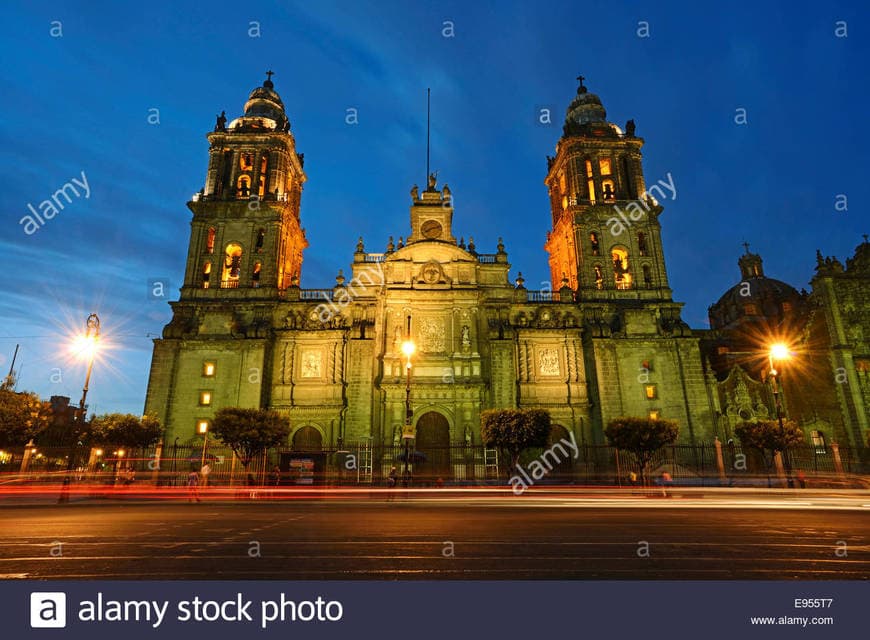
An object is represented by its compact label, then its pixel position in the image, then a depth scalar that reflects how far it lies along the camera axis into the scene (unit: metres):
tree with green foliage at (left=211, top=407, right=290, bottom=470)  29.28
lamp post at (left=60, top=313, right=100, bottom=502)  21.48
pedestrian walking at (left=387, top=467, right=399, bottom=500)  19.59
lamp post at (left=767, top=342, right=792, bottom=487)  22.47
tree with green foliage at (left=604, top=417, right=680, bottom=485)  28.57
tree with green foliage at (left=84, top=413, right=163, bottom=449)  30.03
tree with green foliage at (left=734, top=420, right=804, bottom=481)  28.41
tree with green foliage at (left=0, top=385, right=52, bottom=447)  28.69
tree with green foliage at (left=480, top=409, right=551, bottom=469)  29.00
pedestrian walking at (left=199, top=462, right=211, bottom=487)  26.06
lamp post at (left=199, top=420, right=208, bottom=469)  35.96
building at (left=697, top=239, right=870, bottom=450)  38.75
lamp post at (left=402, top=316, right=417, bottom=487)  21.36
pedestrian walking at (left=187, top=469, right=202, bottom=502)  21.66
